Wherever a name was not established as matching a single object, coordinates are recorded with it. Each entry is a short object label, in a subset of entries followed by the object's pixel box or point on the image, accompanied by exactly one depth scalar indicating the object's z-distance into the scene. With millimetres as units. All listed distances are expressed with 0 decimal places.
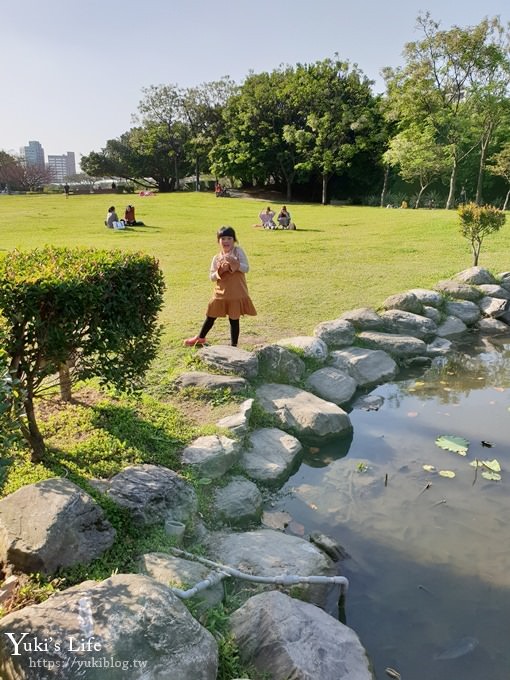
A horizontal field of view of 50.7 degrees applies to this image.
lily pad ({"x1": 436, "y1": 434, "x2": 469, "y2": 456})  5246
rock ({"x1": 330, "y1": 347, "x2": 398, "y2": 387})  6887
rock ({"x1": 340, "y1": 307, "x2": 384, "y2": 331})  7945
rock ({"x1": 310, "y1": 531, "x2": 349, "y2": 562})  3779
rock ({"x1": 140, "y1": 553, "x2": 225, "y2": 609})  3084
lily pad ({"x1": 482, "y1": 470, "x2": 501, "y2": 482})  4750
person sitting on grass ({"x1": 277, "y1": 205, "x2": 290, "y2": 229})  21422
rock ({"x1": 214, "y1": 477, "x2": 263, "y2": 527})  4072
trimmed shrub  3752
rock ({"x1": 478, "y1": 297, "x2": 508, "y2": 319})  9680
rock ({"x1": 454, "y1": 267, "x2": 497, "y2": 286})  10500
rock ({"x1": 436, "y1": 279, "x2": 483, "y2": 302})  9922
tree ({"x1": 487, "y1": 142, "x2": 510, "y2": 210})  30250
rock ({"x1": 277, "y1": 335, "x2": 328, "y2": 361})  6742
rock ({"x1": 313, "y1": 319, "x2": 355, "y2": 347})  7336
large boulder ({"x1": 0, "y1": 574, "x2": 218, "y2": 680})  2256
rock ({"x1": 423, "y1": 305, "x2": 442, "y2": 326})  8922
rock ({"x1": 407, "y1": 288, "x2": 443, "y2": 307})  9262
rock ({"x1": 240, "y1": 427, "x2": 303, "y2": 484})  4656
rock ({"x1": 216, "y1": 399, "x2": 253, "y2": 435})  4914
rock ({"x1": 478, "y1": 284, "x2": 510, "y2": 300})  10136
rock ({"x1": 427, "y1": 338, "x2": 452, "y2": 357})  8070
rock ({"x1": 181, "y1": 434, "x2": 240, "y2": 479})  4367
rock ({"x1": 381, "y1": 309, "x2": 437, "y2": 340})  8258
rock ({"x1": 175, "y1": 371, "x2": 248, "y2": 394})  5598
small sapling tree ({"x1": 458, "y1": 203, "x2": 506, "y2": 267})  11359
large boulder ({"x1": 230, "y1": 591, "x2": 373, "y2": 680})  2656
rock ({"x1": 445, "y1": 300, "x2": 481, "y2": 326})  9430
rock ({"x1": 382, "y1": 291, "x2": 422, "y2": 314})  8750
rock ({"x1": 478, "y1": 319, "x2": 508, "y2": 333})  9328
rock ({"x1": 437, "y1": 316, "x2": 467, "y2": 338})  8822
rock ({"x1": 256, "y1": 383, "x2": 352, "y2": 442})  5414
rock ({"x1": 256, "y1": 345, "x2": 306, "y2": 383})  6215
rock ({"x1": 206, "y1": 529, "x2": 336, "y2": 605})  3420
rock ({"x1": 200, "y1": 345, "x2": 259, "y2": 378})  5977
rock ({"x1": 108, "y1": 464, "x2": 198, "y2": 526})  3631
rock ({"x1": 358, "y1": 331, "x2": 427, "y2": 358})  7633
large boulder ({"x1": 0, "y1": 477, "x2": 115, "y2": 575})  3006
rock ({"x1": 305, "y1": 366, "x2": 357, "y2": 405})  6250
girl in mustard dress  6641
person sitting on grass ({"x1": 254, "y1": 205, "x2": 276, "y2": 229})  21812
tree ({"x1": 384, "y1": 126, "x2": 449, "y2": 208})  30906
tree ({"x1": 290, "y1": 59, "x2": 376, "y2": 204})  36812
